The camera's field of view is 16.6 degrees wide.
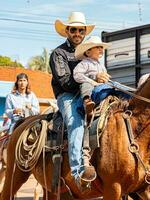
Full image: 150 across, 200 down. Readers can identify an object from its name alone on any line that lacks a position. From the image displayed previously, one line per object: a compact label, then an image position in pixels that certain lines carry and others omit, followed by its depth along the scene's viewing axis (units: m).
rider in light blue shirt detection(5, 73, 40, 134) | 9.21
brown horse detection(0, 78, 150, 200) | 5.78
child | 6.28
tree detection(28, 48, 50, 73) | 76.64
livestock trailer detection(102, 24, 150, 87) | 9.18
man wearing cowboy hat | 6.14
